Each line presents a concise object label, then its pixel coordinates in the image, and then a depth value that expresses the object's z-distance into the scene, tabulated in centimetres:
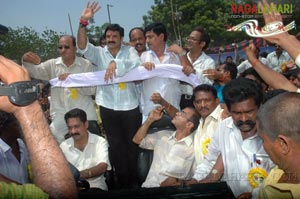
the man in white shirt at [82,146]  332
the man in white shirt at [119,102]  371
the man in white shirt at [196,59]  373
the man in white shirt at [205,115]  295
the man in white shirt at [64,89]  386
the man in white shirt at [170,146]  297
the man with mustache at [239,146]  223
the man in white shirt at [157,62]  375
